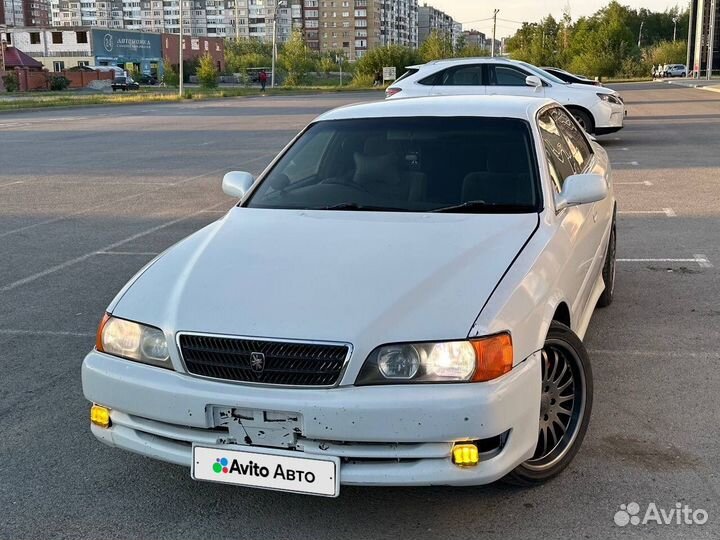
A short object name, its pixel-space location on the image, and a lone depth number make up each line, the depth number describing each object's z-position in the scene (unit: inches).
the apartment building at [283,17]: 7495.1
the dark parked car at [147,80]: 3555.6
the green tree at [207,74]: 2743.6
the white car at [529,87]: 652.1
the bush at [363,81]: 2839.6
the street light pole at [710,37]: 2560.5
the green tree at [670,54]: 4057.6
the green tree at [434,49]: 3457.2
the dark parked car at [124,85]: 2863.9
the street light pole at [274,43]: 2982.3
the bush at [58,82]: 2753.4
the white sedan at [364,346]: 120.3
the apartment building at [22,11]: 7568.9
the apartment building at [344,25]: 7263.8
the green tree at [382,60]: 2952.8
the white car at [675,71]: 3582.7
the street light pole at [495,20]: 4130.2
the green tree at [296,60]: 3415.6
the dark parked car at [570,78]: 694.5
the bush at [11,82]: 2620.6
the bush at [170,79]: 3368.6
